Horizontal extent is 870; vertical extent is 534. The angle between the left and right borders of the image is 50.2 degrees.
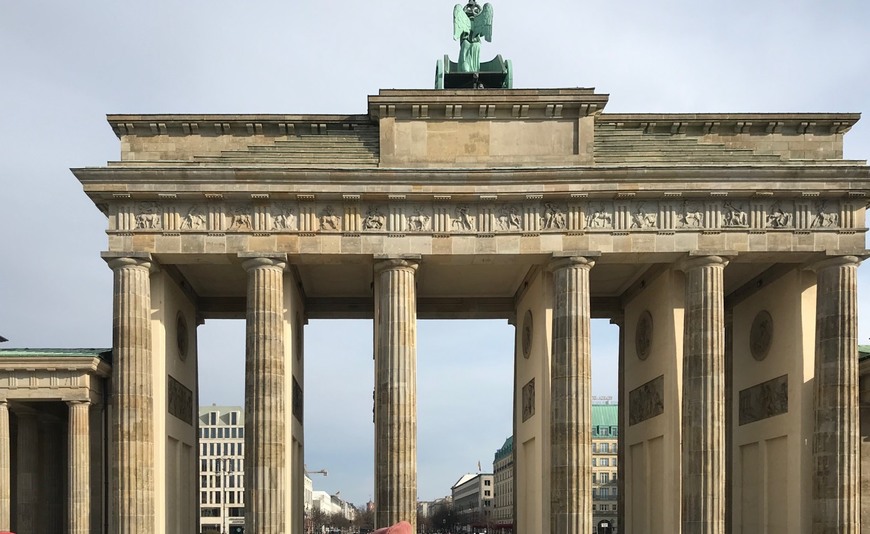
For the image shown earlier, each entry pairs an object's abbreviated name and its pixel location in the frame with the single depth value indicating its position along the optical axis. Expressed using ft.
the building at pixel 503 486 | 505.66
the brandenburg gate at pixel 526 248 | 102.78
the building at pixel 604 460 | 367.25
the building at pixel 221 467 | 414.82
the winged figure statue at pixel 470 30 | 121.29
